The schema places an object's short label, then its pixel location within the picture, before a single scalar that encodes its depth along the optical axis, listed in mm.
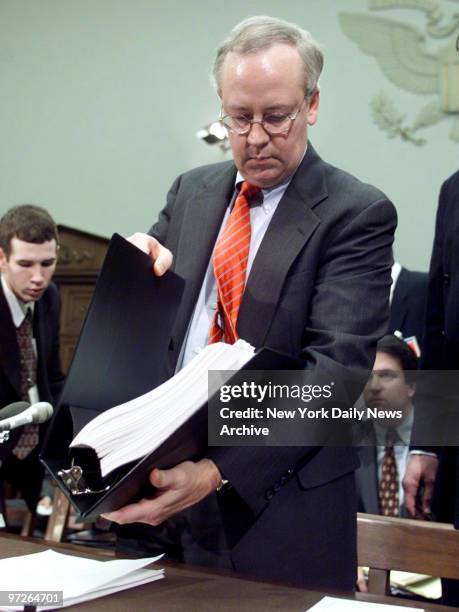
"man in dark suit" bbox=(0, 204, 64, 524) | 3479
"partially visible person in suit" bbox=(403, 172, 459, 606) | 1945
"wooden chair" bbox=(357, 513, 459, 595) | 1408
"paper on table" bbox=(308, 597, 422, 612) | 1097
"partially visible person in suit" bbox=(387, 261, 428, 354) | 4629
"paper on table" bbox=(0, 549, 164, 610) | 1105
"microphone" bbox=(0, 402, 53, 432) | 1210
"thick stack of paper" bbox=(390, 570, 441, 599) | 2205
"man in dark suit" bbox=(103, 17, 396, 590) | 1443
